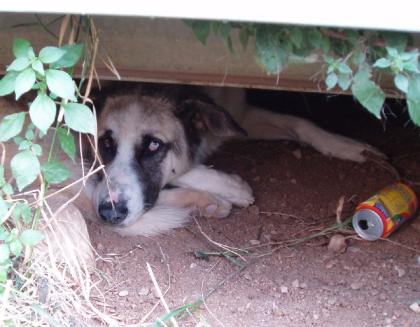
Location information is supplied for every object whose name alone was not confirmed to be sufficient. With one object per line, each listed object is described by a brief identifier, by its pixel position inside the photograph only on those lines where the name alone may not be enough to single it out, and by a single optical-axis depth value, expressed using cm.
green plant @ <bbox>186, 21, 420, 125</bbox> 153
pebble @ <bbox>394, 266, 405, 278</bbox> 222
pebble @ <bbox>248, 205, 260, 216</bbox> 280
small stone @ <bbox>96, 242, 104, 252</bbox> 230
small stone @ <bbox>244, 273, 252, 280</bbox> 225
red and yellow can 239
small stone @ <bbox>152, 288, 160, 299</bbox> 208
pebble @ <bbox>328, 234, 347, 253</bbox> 242
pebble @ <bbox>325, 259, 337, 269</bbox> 232
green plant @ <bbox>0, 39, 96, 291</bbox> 164
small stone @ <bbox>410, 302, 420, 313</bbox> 197
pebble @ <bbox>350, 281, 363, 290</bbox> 216
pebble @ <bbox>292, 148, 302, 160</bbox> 321
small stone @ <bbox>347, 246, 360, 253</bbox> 239
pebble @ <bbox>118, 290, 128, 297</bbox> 207
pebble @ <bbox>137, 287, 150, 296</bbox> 209
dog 259
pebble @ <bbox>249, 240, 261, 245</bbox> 252
